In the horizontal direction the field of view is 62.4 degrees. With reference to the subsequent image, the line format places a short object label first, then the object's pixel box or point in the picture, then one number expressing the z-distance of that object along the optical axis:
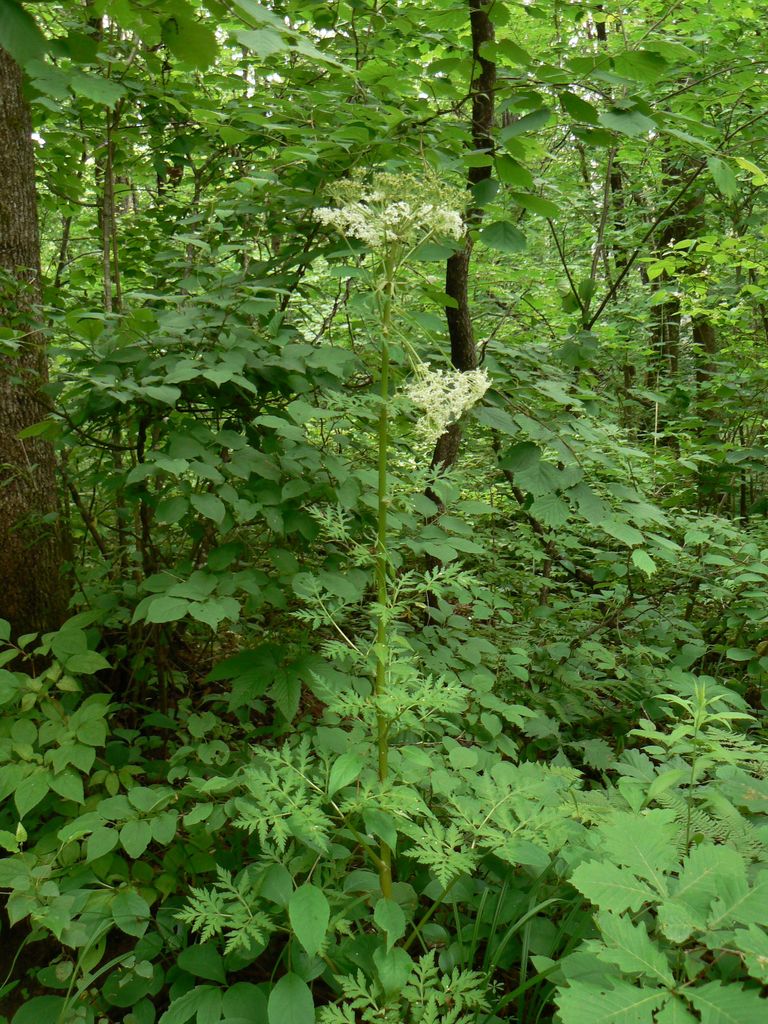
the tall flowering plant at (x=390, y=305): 1.37
